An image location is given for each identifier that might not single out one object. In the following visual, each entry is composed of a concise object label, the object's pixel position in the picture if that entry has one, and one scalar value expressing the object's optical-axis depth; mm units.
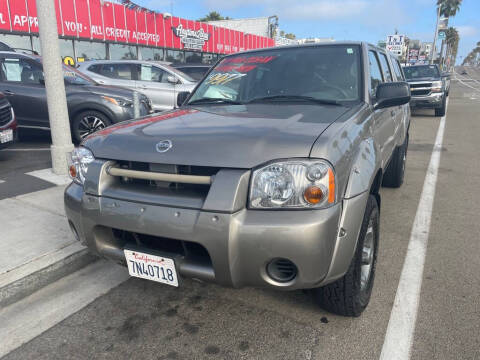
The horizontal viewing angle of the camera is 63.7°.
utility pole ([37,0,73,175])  4809
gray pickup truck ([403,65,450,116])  12695
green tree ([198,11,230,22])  50634
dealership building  13281
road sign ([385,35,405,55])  26000
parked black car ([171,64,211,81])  11016
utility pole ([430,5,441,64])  39928
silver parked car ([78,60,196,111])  9492
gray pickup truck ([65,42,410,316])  1865
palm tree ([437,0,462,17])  60319
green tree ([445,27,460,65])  86594
